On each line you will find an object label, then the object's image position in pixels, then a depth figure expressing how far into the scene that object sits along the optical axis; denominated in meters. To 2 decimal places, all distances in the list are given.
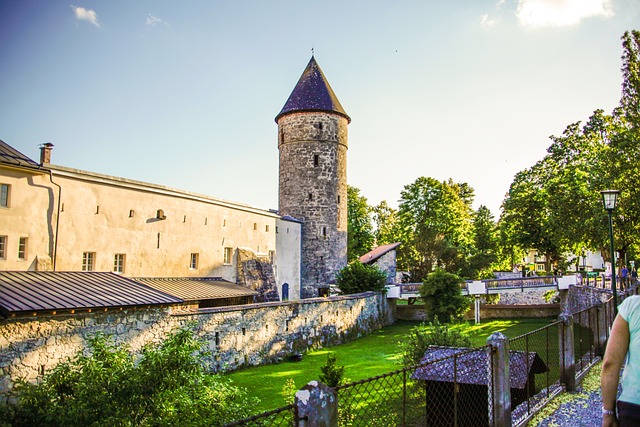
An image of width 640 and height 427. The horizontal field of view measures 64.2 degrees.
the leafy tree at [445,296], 30.95
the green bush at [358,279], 32.59
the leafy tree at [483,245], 42.84
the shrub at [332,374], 13.25
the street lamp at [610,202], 14.11
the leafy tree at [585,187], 25.25
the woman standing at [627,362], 3.99
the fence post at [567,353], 10.10
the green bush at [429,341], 14.27
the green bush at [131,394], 8.74
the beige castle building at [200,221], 17.78
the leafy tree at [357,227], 51.00
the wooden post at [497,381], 7.36
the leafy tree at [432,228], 41.78
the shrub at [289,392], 12.26
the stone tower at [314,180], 34.88
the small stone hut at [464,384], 9.62
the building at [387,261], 41.41
